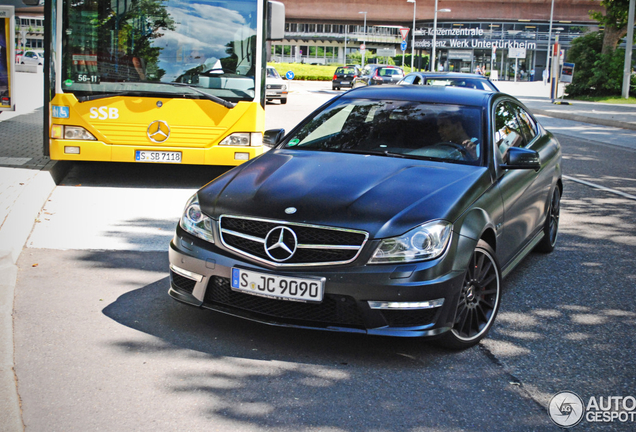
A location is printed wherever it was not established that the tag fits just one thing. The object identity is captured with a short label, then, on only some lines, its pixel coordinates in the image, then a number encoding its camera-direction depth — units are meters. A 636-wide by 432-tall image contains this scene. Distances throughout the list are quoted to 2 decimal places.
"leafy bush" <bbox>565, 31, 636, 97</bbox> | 33.50
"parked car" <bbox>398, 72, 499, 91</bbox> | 15.25
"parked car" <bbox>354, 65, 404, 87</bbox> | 36.88
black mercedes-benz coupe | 3.79
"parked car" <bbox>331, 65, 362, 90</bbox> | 44.45
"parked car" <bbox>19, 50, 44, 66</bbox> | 54.64
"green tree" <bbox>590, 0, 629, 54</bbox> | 32.59
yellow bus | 9.01
